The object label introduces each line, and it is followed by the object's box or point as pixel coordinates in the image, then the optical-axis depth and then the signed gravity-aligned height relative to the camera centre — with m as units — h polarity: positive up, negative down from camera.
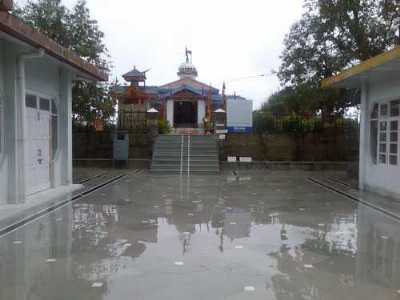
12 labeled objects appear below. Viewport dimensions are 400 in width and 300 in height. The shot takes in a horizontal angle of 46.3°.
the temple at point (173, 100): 24.97 +2.25
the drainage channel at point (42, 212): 7.07 -1.36
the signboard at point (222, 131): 19.83 +0.30
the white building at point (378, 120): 10.33 +0.45
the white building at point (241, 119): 19.95 +0.82
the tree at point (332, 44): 15.32 +3.27
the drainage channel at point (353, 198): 8.55 -1.37
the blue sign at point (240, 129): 19.95 +0.39
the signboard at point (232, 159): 18.84 -0.85
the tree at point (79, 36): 16.03 +3.57
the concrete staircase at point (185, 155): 17.56 -0.69
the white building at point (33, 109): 8.64 +0.63
